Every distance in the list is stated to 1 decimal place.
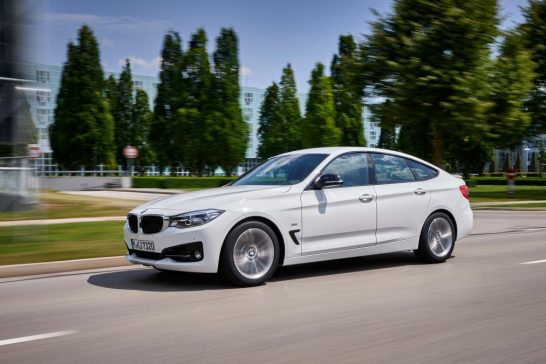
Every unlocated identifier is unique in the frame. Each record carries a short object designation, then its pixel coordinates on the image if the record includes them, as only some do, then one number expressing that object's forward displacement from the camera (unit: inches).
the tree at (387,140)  3134.8
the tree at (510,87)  1100.5
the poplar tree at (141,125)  2495.1
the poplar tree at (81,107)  2043.6
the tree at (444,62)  989.2
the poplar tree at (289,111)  2459.4
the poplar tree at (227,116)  1974.7
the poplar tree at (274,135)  2456.9
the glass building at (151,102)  3070.9
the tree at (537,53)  1272.1
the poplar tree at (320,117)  2095.2
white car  270.7
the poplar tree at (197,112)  1985.7
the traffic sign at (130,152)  1535.4
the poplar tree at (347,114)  2224.4
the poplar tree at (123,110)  2469.2
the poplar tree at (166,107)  2144.4
